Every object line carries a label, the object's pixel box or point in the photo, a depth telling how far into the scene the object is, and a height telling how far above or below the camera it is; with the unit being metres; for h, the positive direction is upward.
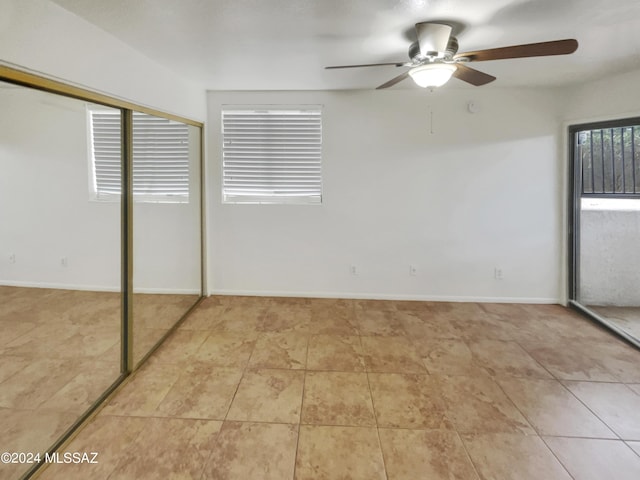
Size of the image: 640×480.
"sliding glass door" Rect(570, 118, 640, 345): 3.26 +0.11
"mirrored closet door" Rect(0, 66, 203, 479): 1.65 -0.10
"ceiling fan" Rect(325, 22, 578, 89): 1.90 +1.09
